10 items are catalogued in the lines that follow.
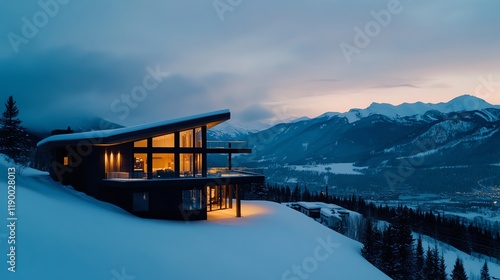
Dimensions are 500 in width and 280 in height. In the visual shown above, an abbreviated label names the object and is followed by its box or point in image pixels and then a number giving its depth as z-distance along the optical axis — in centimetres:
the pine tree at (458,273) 4688
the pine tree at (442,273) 4875
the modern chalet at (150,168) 2698
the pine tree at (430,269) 4881
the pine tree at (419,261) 4608
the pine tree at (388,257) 3712
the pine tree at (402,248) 3719
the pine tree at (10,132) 3742
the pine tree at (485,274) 5456
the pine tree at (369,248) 3226
